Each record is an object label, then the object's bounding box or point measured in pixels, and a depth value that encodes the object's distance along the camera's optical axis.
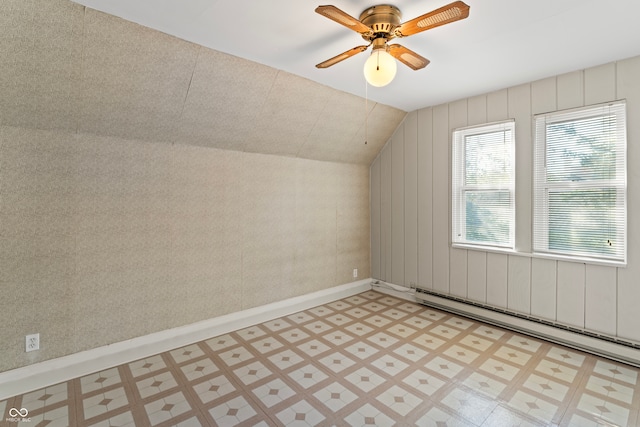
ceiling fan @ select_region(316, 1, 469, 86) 1.70
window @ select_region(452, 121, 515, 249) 3.43
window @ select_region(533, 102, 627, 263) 2.75
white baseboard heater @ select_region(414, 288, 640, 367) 2.67
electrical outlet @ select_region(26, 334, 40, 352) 2.33
